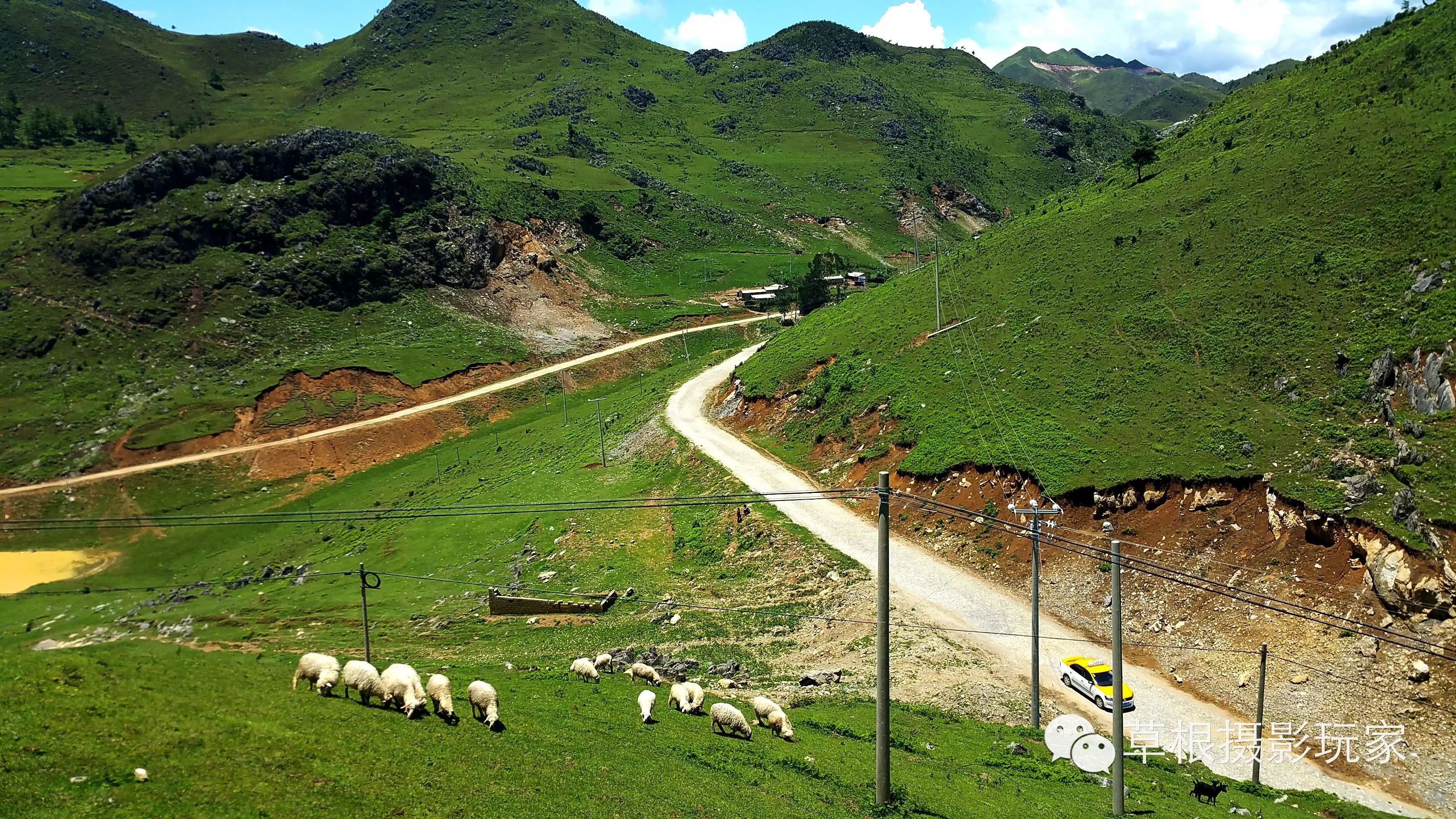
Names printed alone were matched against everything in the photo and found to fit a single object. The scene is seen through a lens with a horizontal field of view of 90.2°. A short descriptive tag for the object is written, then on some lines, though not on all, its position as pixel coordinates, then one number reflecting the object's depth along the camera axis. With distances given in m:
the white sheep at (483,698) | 19.92
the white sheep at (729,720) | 23.00
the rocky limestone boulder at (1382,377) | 37.09
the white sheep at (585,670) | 28.41
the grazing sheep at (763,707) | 23.83
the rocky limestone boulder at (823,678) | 30.75
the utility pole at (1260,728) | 25.80
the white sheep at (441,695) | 19.58
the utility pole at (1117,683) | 18.47
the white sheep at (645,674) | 28.62
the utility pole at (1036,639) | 27.47
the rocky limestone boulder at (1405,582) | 28.34
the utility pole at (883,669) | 16.62
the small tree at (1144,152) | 73.06
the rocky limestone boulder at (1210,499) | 36.38
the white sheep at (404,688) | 19.36
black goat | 22.77
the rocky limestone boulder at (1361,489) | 32.25
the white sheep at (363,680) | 20.12
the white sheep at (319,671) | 20.34
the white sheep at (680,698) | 24.97
